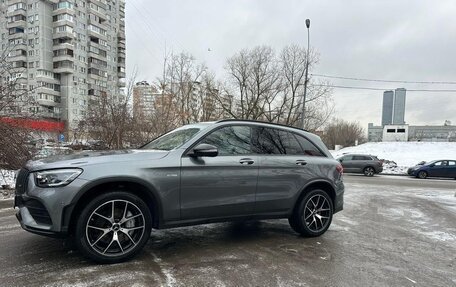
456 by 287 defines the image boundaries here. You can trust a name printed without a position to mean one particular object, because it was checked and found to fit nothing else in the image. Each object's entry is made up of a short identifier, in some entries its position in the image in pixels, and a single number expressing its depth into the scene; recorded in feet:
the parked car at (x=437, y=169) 83.46
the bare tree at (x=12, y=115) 34.63
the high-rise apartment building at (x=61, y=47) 232.73
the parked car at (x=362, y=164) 85.94
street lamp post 80.23
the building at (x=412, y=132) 240.53
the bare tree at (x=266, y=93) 130.62
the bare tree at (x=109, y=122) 55.52
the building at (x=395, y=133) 238.27
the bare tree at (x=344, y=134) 309.63
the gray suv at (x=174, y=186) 12.82
